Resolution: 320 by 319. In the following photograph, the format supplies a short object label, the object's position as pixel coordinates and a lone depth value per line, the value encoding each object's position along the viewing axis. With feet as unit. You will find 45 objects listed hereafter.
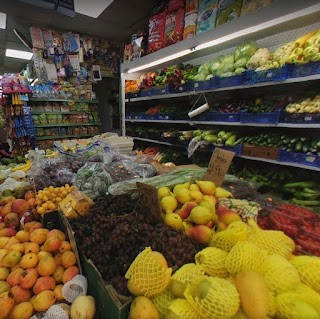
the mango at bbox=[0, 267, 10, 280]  3.83
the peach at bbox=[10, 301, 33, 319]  3.28
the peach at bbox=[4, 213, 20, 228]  5.42
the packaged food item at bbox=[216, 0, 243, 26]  9.20
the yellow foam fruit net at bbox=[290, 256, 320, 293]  2.63
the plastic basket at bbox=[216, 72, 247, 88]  8.76
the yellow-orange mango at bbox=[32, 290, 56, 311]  3.43
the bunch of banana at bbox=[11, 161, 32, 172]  9.86
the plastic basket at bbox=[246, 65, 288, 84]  7.36
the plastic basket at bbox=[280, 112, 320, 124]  6.92
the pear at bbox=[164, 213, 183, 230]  4.25
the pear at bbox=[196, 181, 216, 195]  5.35
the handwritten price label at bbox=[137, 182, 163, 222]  4.42
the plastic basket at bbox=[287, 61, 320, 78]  6.74
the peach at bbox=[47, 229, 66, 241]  4.45
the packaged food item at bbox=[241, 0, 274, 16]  8.10
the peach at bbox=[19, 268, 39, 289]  3.63
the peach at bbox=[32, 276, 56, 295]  3.62
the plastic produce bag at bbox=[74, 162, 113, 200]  6.16
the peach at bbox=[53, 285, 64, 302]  3.61
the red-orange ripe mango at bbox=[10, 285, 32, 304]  3.51
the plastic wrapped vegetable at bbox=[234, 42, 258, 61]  9.11
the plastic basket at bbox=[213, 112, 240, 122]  9.23
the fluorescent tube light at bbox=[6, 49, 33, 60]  25.49
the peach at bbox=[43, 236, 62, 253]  4.21
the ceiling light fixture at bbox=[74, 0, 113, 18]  14.30
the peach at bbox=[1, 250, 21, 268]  4.02
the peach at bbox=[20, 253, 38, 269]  3.94
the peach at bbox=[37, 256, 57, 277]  3.84
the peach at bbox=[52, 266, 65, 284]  3.88
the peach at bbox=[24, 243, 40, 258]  4.22
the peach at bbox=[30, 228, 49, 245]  4.51
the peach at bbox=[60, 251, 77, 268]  4.02
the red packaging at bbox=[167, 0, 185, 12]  12.01
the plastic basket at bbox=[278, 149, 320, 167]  7.06
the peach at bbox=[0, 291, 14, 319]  3.24
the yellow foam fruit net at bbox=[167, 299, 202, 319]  2.39
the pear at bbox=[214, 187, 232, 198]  5.37
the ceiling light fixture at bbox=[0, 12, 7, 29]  15.98
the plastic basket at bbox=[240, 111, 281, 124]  7.83
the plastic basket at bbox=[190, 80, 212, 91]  10.05
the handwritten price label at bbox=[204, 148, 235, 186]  5.93
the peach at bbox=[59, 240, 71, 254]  4.24
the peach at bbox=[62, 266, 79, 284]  3.81
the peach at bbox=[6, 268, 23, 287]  3.69
